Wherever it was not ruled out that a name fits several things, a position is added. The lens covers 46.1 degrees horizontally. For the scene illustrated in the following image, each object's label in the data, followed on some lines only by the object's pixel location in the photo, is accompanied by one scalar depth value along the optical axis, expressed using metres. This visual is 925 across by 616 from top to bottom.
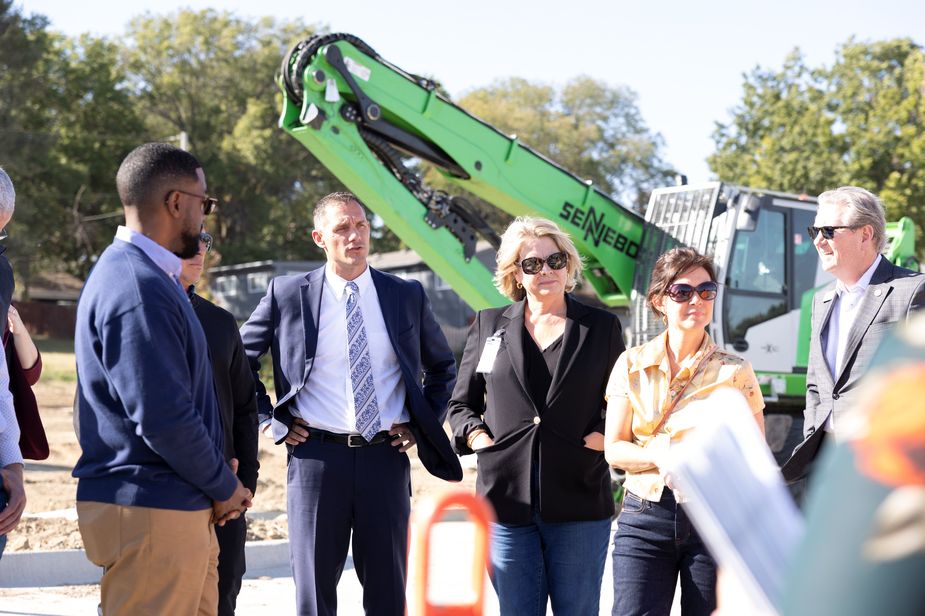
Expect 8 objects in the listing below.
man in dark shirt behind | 4.82
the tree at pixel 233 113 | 48.50
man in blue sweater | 3.23
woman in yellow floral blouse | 4.06
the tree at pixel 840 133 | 31.05
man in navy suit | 4.85
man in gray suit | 4.72
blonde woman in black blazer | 4.52
